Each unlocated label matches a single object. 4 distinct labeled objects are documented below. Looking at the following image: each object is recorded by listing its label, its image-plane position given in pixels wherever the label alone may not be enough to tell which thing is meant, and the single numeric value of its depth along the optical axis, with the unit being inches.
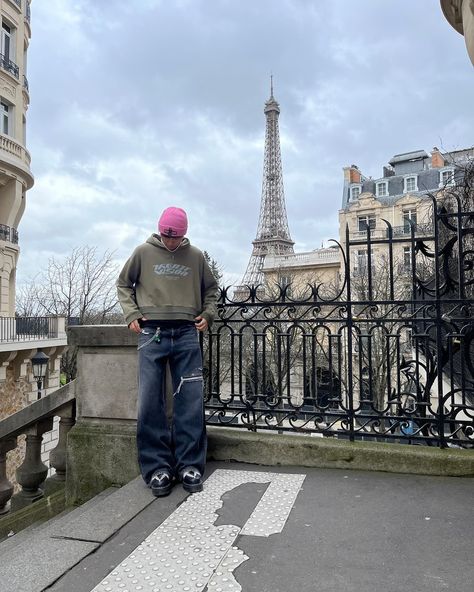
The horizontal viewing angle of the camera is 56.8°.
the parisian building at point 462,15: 120.9
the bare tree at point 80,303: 1054.4
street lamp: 542.3
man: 127.4
